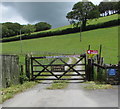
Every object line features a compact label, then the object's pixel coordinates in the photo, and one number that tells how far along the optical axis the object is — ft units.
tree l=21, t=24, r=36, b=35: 357.08
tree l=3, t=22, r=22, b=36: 421.30
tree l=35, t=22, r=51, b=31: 451.53
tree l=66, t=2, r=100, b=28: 333.83
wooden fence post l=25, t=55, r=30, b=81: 46.62
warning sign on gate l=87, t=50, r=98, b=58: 51.01
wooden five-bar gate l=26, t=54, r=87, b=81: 46.50
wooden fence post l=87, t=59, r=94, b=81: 46.47
